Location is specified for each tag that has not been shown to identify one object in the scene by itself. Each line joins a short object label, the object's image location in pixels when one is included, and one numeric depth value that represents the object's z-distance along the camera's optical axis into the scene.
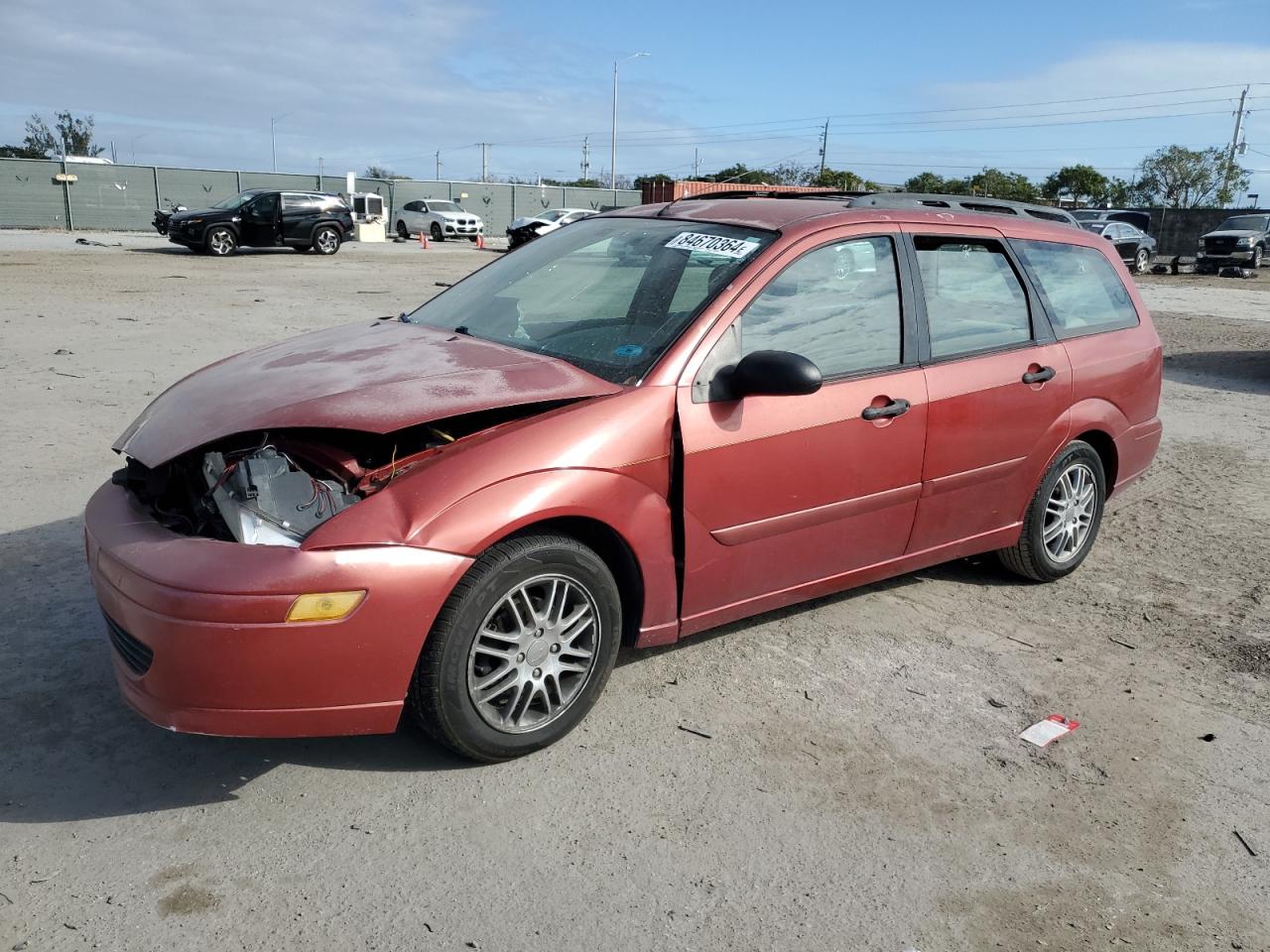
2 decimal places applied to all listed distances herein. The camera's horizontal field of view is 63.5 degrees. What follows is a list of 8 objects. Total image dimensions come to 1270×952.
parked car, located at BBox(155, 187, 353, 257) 25.19
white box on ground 37.41
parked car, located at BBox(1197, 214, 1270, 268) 30.58
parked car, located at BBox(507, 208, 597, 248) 33.50
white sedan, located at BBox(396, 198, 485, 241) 40.25
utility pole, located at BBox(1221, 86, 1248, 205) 63.81
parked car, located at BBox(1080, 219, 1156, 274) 28.80
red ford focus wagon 2.80
